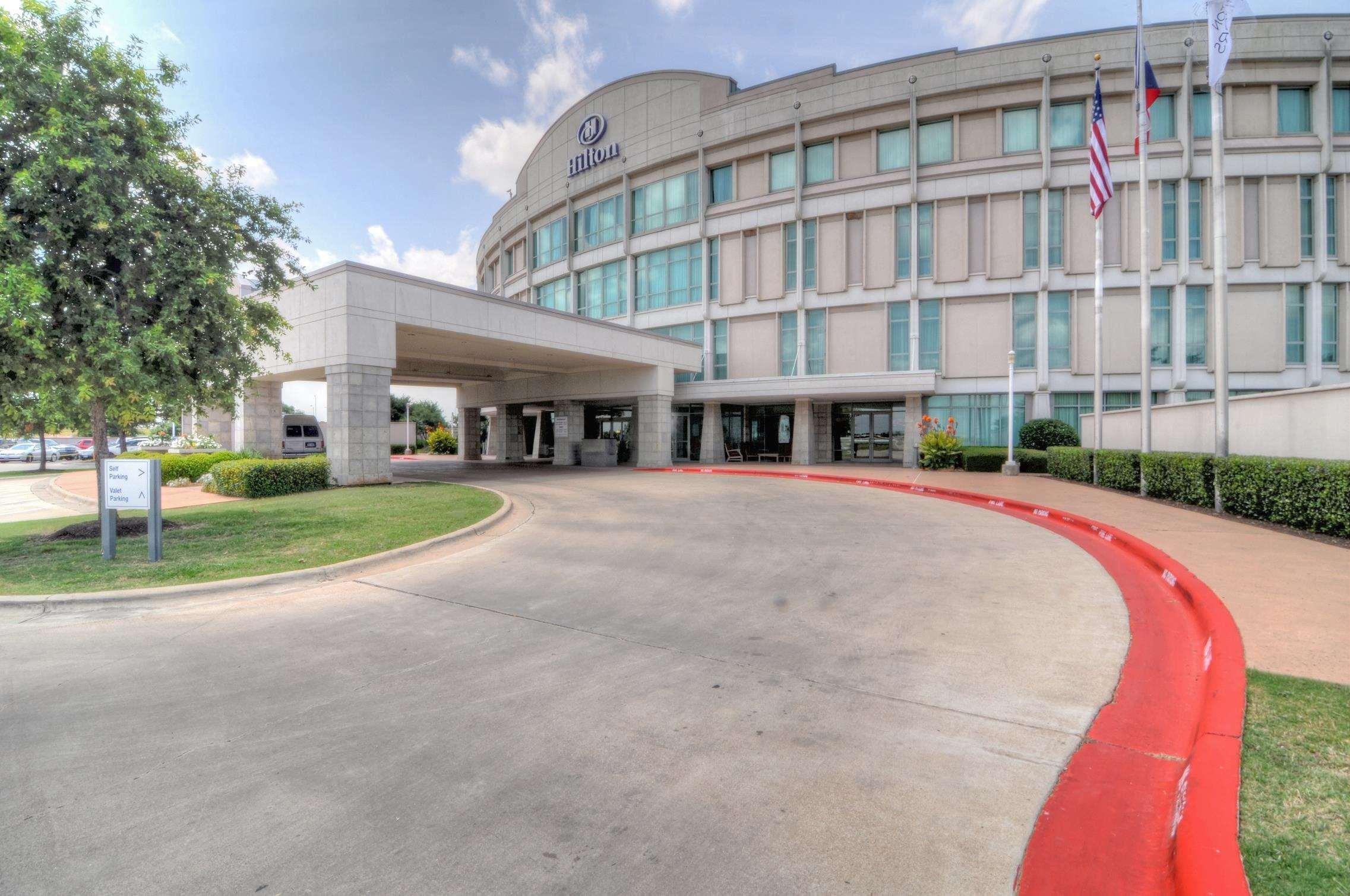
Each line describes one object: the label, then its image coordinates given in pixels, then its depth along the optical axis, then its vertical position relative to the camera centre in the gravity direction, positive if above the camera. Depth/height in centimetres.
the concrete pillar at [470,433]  3700 +77
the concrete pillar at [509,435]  3416 +64
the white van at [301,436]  2527 +44
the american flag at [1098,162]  1650 +794
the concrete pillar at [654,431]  2730 +66
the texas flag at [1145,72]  1487 +944
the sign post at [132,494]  793 -64
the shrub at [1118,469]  1467 -65
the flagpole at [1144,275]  1493 +462
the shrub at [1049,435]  2512 +42
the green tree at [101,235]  837 +327
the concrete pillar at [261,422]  2166 +93
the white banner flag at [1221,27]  1149 +811
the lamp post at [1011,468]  2147 -85
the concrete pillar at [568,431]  3045 +76
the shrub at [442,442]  4503 +27
